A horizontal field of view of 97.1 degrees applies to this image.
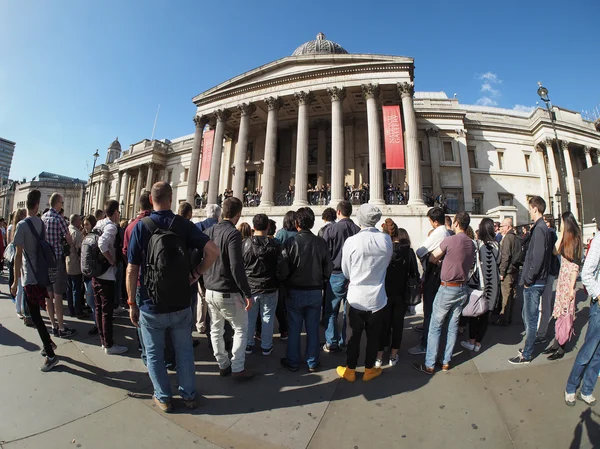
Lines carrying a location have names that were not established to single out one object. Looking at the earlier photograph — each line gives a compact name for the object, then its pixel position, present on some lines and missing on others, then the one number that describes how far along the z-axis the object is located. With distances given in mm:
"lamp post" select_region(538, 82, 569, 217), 13236
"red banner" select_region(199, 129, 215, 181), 21717
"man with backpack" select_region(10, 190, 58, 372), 3646
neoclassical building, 17891
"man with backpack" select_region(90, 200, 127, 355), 3889
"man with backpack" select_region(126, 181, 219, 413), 2484
